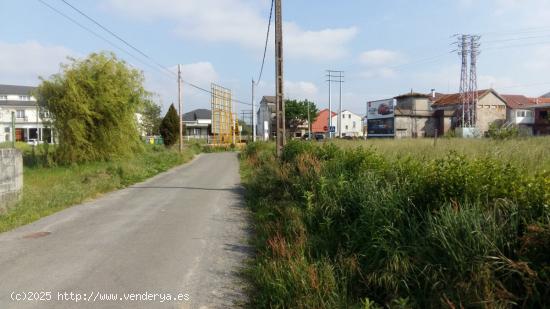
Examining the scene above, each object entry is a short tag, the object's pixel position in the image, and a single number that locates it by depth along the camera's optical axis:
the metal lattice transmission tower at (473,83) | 55.75
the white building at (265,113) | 81.64
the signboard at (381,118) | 66.94
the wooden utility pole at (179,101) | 31.84
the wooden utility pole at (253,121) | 46.94
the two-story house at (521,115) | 60.89
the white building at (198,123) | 75.69
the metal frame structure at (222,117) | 45.88
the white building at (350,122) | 99.11
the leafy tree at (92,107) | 17.95
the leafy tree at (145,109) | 21.11
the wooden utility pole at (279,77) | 14.66
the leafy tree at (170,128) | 40.06
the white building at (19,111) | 52.03
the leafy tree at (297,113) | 76.38
